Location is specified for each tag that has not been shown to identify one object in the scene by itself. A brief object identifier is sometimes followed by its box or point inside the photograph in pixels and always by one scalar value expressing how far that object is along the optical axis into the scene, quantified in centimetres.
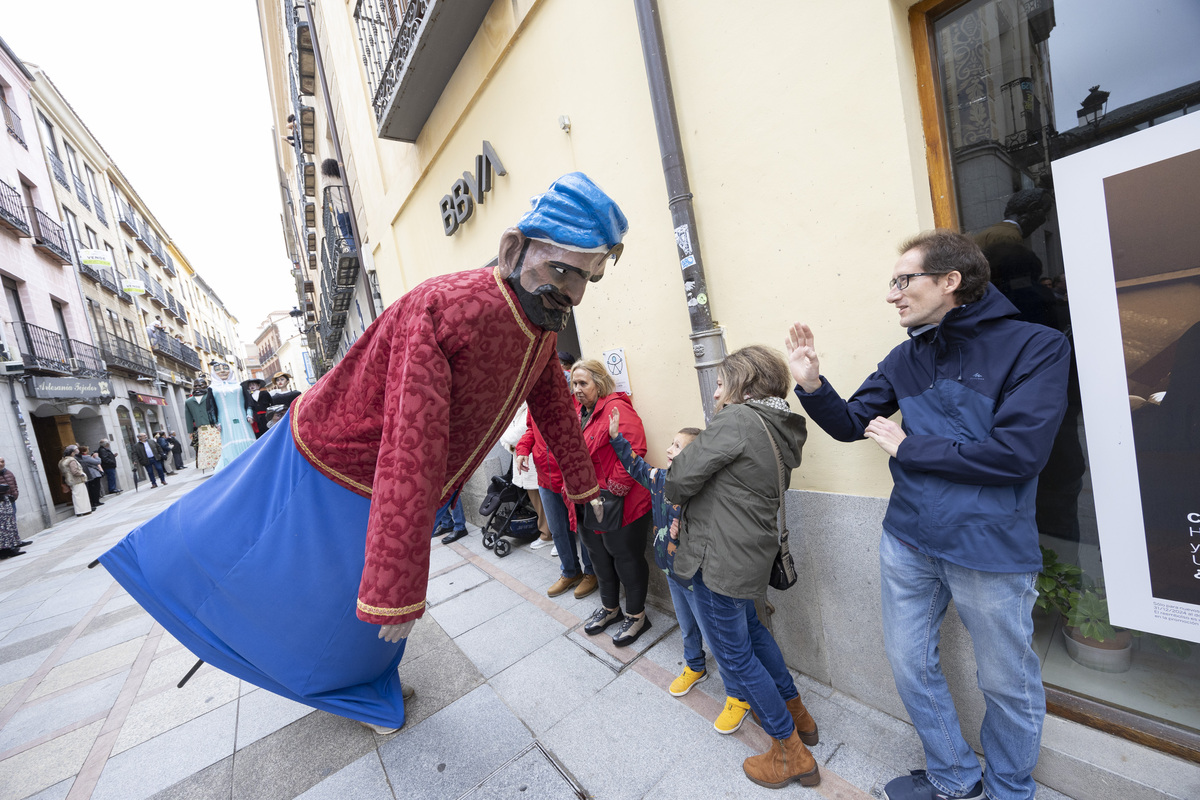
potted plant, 174
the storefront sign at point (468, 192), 411
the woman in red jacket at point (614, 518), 285
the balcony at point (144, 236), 2604
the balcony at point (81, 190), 1889
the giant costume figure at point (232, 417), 575
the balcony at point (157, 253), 2808
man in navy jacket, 137
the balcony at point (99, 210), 2076
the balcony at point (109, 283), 1870
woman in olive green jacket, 185
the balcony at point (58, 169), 1670
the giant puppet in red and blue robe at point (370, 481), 121
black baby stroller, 464
